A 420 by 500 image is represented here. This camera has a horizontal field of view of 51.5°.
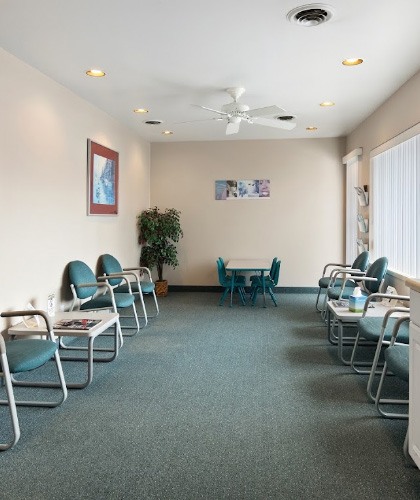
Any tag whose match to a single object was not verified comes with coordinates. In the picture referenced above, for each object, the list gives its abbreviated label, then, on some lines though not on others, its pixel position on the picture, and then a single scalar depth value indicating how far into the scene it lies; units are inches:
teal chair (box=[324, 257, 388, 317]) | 182.1
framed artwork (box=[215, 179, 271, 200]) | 295.1
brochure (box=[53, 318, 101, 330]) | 136.5
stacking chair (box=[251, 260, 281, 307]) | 246.8
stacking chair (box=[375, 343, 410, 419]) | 94.4
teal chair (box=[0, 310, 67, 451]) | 94.7
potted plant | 276.4
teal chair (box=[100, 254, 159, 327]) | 208.1
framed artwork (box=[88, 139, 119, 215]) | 203.2
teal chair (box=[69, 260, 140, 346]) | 177.5
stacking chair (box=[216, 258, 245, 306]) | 247.1
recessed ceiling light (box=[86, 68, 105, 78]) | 158.4
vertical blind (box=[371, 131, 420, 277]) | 169.6
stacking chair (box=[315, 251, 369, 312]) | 212.2
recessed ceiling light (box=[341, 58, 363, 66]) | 148.2
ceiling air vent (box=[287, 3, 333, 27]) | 111.3
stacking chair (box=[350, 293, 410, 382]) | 112.5
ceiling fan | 176.9
